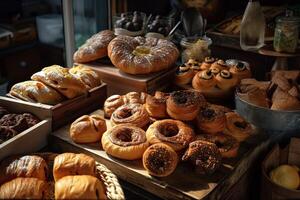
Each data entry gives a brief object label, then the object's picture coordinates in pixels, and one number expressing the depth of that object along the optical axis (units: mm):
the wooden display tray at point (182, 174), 1115
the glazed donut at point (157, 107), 1348
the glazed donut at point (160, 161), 1131
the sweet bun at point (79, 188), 990
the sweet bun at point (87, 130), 1304
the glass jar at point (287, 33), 1649
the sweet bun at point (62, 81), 1412
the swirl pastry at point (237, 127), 1320
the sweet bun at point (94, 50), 1711
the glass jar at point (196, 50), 1789
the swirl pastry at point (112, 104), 1450
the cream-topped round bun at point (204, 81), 1552
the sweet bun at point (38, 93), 1405
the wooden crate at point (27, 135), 1224
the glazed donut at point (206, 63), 1637
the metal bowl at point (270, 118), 1348
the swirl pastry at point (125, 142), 1195
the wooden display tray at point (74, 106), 1384
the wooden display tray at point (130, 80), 1569
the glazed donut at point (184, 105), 1281
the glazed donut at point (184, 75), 1619
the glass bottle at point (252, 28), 1793
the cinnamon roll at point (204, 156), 1152
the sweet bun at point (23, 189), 998
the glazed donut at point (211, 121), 1272
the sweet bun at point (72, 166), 1107
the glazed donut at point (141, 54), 1573
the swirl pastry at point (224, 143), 1240
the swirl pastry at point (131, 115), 1321
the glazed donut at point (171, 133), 1207
